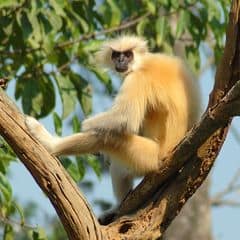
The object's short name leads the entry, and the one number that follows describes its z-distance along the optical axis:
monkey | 11.92
